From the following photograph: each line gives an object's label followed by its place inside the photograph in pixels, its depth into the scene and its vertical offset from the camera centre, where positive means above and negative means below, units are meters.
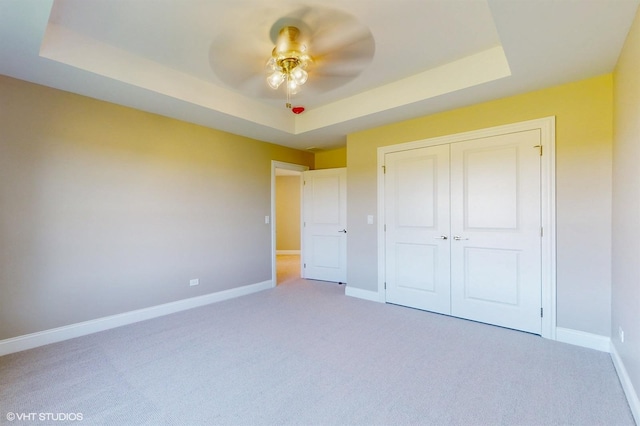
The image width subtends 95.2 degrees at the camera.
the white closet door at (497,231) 2.84 -0.20
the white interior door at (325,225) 5.11 -0.23
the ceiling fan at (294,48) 2.16 +1.40
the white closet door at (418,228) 3.42 -0.20
